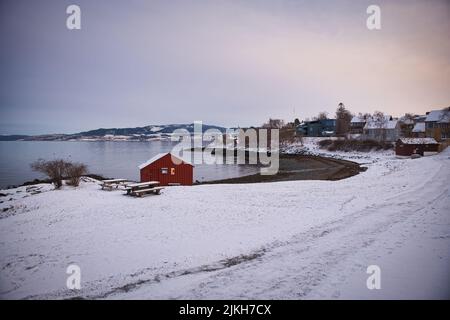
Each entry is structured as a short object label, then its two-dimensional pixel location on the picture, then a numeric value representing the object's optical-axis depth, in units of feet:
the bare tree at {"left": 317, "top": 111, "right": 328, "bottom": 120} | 394.66
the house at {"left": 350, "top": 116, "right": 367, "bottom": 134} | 281.09
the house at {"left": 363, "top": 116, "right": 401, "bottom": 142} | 214.71
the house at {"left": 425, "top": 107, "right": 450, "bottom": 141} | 172.71
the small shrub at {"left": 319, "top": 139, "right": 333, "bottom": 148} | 232.73
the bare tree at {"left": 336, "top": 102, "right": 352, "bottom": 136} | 280.96
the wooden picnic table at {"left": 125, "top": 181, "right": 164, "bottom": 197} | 55.57
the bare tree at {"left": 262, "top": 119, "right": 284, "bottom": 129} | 417.28
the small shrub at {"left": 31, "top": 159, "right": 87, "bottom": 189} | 79.05
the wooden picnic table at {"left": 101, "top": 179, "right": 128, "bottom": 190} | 67.07
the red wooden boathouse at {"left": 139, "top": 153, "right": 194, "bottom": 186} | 78.54
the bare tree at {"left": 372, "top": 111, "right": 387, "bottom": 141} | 211.82
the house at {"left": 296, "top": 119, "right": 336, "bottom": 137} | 311.27
